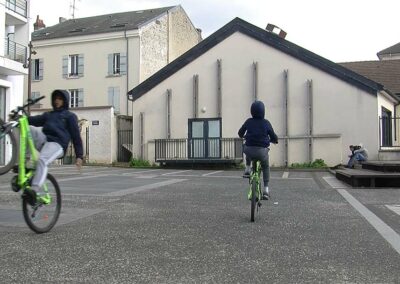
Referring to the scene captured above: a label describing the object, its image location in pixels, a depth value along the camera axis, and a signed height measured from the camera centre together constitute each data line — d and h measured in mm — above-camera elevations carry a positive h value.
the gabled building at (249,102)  23250 +2474
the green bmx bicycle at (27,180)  5668 -354
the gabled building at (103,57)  37000 +7361
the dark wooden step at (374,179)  12188 -733
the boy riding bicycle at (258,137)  7535 +207
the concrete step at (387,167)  13483 -464
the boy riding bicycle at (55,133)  5832 +211
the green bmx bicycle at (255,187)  7039 -539
